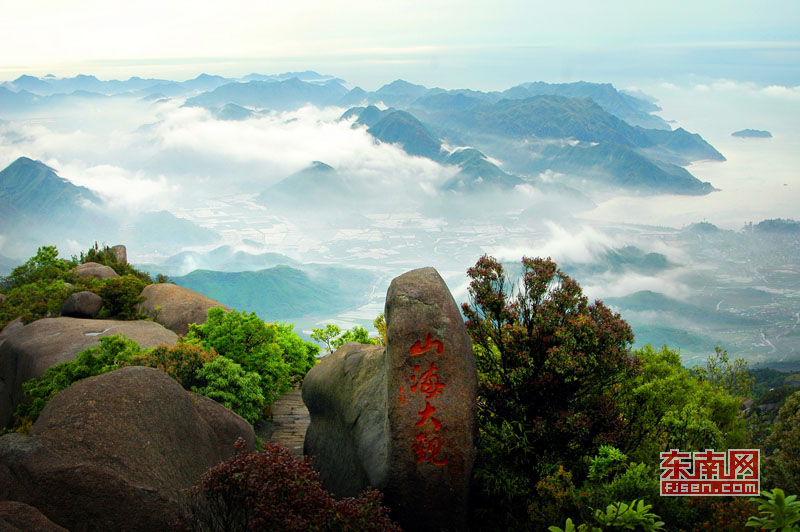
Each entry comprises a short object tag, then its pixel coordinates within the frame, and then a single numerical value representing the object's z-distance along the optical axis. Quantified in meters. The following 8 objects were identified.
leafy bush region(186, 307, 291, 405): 14.03
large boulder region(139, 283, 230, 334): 18.98
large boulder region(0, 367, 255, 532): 6.64
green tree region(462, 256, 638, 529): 8.77
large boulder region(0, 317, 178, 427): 14.30
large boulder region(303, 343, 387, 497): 9.32
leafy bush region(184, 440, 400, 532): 6.06
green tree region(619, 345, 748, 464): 8.74
